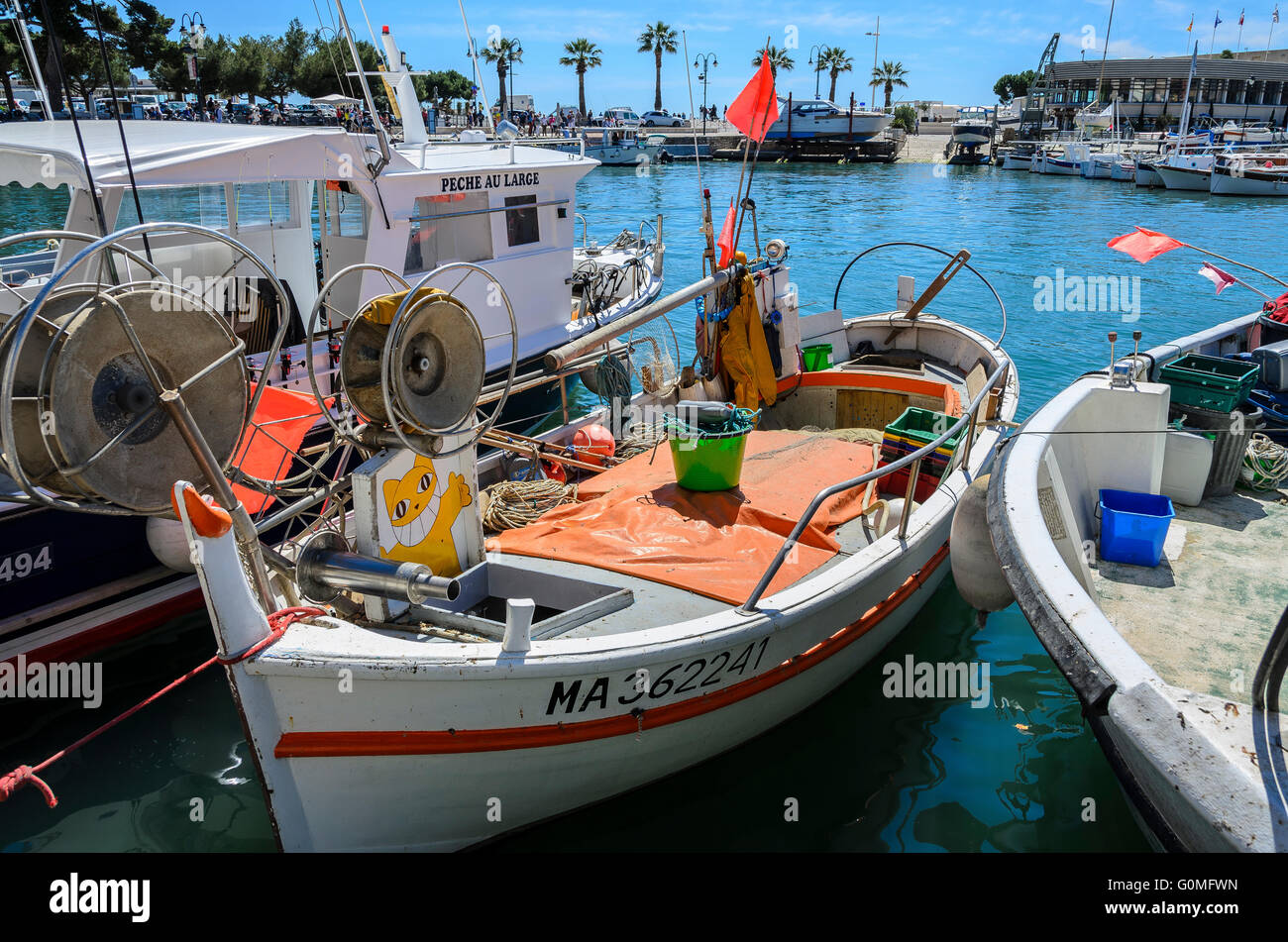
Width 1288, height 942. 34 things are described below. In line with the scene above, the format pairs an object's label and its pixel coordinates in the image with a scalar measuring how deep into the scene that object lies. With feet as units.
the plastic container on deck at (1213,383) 21.58
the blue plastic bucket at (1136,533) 18.25
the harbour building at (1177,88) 245.04
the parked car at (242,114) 153.01
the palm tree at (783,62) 293.14
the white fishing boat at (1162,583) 10.66
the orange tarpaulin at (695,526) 17.11
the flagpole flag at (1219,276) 26.43
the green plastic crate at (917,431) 21.84
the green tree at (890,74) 317.83
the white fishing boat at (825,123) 225.76
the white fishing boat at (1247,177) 145.28
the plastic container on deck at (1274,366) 23.63
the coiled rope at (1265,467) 21.38
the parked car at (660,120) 274.36
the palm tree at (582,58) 290.35
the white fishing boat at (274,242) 20.80
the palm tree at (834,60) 298.35
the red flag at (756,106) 26.50
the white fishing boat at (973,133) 217.97
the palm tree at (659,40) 303.07
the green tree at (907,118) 276.00
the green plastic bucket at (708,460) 19.29
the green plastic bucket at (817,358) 31.89
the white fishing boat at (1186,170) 154.61
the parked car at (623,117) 279.69
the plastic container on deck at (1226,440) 21.12
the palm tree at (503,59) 238.89
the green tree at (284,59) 200.34
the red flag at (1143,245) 23.81
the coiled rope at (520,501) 20.36
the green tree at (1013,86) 333.01
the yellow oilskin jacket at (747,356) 27.58
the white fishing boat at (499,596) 12.64
